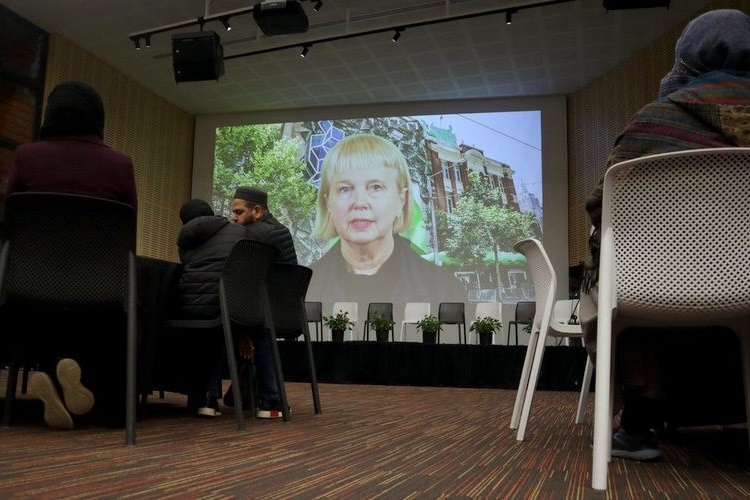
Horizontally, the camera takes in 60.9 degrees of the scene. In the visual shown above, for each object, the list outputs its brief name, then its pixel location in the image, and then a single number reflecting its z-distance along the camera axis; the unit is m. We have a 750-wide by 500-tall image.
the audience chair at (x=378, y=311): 8.26
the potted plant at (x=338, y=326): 7.02
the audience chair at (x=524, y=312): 7.82
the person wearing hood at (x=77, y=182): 2.03
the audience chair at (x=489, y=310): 8.14
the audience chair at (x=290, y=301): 3.00
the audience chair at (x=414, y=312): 8.32
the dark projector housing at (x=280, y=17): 5.90
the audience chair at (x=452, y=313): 8.07
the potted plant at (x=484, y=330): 6.73
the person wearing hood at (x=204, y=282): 2.68
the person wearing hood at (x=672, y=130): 1.61
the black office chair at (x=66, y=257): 1.94
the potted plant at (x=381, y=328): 7.04
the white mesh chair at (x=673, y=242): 1.43
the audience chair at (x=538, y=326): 2.15
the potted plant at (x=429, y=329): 7.04
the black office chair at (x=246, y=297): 2.41
